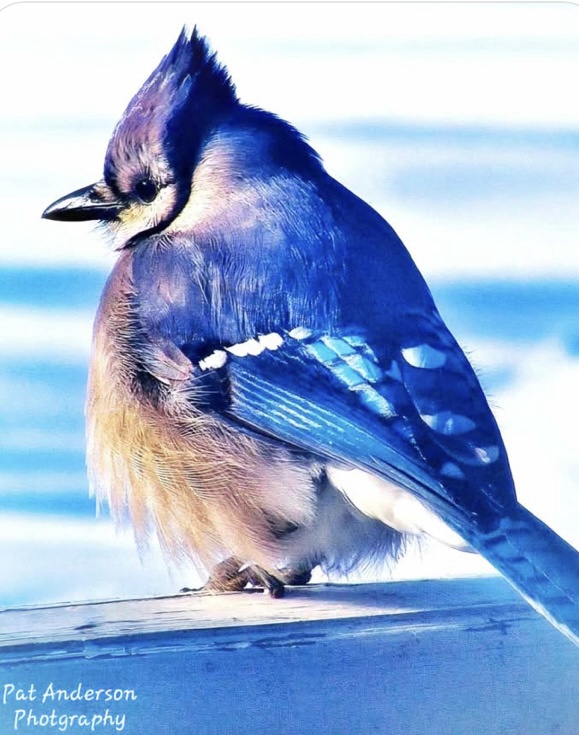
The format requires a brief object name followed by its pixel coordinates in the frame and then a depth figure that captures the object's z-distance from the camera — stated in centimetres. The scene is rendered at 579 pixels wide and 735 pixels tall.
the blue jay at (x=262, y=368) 338
